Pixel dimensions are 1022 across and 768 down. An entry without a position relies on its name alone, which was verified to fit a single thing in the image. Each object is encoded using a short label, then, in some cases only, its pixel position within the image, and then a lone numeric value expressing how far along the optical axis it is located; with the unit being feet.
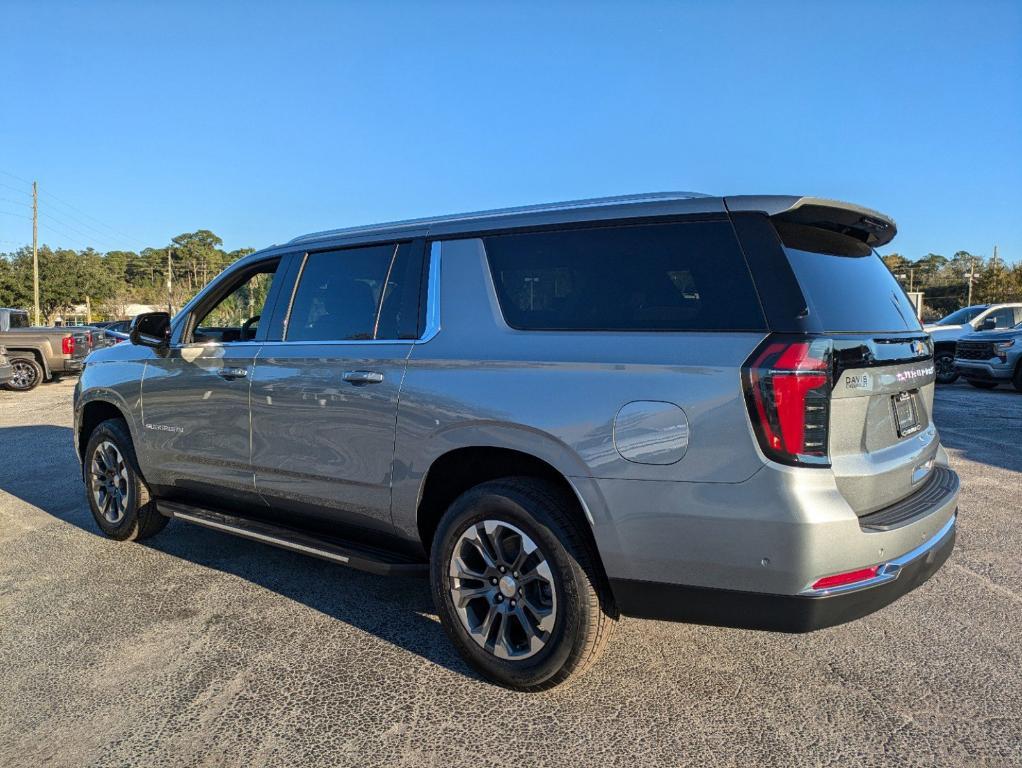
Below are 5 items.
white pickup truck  53.31
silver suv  7.74
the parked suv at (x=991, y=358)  46.91
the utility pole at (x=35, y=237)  150.71
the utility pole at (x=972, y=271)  214.01
